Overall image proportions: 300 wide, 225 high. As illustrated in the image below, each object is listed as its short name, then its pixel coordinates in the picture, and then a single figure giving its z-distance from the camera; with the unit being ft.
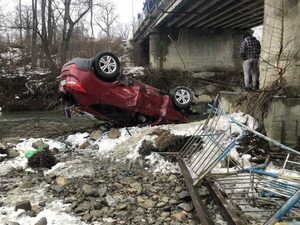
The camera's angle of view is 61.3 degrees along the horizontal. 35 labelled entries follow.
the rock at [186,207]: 10.87
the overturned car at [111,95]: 21.10
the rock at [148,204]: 11.18
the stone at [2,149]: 17.57
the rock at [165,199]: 11.59
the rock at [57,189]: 12.40
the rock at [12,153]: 17.27
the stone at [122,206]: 10.97
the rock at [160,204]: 11.20
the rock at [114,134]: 19.98
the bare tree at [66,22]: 58.22
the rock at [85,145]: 19.27
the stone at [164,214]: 10.59
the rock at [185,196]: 11.61
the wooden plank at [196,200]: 9.06
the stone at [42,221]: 9.65
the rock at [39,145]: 18.38
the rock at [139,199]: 11.57
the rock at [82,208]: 10.74
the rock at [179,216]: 10.38
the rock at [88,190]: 11.93
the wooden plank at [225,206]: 8.81
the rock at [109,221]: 10.01
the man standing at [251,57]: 22.32
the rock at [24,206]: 10.69
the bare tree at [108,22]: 108.70
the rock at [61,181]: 13.03
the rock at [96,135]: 20.25
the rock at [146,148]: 16.01
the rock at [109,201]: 11.29
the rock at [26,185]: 13.14
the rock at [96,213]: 10.47
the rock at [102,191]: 11.89
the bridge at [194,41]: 48.61
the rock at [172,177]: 13.41
